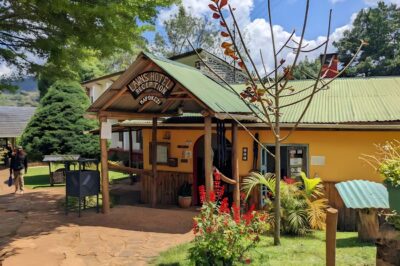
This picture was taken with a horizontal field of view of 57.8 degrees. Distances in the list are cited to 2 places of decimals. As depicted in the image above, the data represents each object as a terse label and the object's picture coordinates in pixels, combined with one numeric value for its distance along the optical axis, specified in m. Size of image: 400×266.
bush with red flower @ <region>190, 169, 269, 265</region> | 5.53
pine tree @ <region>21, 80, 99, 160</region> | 18.39
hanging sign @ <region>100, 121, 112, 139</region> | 10.47
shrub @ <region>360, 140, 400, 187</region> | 4.62
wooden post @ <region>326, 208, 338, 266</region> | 5.01
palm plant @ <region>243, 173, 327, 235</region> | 8.77
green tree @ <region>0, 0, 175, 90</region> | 8.16
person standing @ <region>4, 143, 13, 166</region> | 27.36
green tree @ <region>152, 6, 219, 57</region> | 43.81
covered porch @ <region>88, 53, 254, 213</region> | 9.10
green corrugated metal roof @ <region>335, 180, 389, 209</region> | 7.51
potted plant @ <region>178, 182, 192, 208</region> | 12.48
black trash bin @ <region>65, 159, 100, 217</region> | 10.46
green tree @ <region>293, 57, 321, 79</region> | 43.24
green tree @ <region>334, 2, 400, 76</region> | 41.19
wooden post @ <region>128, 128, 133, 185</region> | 17.38
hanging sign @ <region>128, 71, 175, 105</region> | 9.48
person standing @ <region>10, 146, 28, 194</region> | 14.38
